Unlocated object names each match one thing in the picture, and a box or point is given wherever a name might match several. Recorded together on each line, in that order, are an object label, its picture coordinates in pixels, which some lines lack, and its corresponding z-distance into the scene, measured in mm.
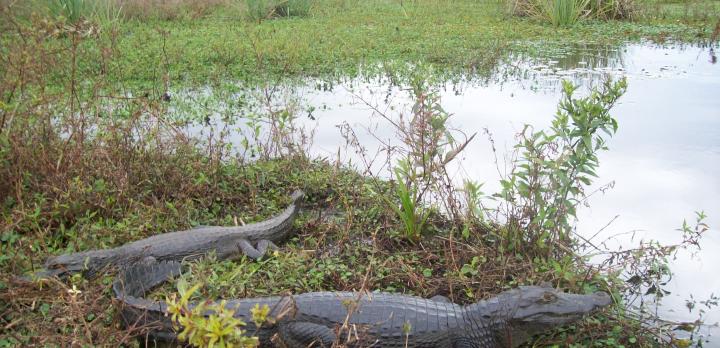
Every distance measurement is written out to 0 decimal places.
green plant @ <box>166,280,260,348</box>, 1838
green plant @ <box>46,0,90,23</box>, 8938
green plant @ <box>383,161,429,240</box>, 4020
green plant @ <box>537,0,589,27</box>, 11266
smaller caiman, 3561
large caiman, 2959
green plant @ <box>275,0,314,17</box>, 12281
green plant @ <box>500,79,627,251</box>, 3439
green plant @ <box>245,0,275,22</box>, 11219
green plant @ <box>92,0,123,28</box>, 7934
